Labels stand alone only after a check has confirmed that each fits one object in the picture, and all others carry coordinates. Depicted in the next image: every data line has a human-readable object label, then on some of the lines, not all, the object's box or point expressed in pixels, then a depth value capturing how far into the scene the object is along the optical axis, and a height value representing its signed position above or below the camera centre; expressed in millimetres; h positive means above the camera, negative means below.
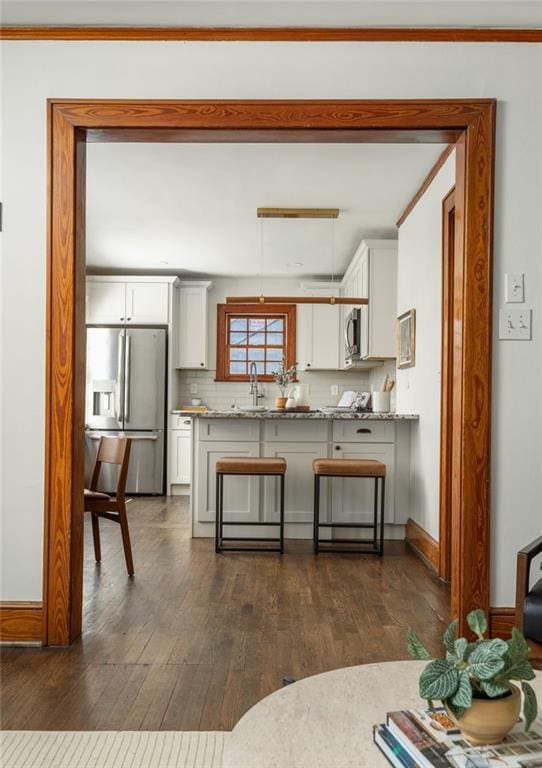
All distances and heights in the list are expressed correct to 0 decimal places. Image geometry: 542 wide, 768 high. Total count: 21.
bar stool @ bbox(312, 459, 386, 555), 4328 -663
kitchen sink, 5031 -258
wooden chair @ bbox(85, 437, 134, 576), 3820 -756
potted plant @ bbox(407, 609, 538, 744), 1069 -523
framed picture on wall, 4777 +314
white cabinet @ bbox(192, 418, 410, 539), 4758 -592
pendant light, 5297 +1379
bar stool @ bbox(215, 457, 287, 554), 4328 -654
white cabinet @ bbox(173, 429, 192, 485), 7273 -928
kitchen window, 8055 +494
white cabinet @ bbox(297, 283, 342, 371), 7762 +542
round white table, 1119 -675
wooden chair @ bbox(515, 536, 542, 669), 2055 -747
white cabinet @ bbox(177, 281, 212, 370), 7746 +637
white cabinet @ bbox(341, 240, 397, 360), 5668 +733
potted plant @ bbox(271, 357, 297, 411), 5724 -22
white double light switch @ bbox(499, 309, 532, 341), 2666 +235
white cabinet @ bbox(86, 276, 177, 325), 7414 +885
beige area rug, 1774 -1086
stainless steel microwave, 6141 +440
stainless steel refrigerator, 7133 -245
